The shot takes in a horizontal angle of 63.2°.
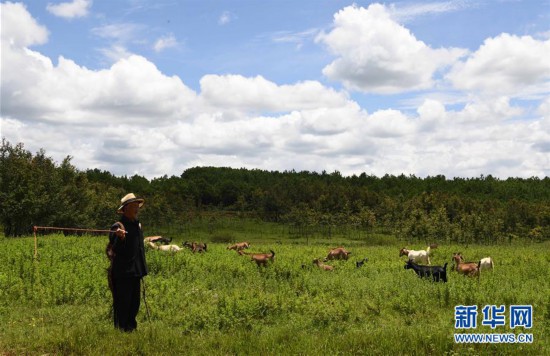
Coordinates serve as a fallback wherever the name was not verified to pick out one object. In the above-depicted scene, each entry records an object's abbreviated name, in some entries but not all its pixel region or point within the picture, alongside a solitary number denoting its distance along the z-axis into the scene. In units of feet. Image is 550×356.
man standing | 28.73
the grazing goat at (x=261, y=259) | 67.05
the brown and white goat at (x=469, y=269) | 59.41
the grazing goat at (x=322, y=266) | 67.46
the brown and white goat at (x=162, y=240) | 101.11
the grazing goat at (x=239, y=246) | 101.95
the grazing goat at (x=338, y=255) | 88.59
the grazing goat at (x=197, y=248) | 85.39
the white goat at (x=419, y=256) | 86.60
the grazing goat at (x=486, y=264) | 66.23
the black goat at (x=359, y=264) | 71.89
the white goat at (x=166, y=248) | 74.43
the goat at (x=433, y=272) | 53.67
